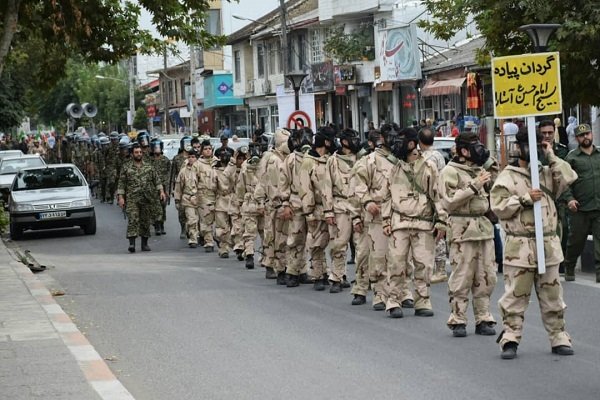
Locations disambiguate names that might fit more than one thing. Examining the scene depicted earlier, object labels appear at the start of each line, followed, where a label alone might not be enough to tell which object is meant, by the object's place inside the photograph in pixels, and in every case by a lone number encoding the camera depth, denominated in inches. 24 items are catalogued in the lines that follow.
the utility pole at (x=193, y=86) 2236.7
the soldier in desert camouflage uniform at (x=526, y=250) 398.9
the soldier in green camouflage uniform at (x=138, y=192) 879.1
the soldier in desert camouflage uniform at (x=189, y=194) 891.4
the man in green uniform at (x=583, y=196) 594.5
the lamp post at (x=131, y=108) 2907.0
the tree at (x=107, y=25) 776.3
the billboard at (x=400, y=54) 1800.0
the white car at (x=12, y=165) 1299.8
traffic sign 1101.2
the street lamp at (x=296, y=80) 1131.3
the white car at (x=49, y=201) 1018.7
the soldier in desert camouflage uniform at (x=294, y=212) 625.6
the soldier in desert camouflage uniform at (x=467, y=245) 446.9
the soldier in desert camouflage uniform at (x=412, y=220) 498.6
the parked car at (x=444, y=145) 942.3
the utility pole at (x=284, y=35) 1835.6
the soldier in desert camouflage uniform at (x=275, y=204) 645.3
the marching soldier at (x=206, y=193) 847.7
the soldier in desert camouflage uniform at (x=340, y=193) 585.0
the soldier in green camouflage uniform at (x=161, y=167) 995.6
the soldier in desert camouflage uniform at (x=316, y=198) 609.0
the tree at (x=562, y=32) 804.6
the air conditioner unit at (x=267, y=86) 2532.0
